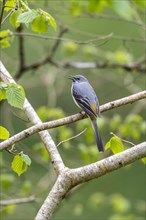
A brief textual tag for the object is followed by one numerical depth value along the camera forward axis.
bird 8.48
